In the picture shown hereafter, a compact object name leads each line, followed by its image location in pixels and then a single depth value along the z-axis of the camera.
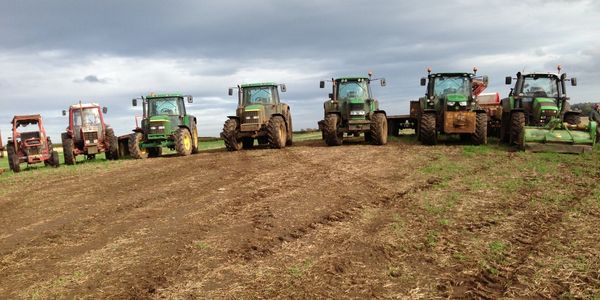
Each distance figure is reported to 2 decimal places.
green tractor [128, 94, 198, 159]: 18.22
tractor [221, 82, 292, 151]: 17.80
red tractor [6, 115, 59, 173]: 17.53
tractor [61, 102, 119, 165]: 18.61
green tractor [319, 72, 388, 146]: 17.28
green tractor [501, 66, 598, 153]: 13.29
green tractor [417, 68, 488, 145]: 15.75
